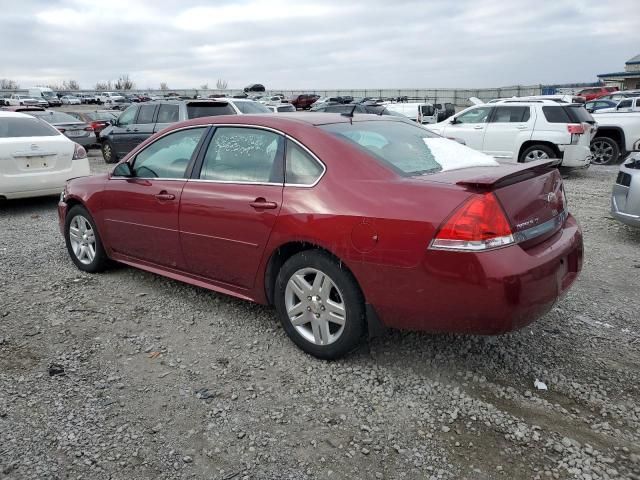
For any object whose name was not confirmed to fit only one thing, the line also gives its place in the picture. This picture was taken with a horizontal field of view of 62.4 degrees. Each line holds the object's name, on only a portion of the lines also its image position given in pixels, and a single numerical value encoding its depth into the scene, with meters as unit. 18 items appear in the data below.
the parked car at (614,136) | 12.77
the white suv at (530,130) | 10.77
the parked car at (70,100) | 59.33
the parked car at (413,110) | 21.08
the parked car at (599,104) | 20.03
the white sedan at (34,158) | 7.48
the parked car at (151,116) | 11.51
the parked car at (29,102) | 34.70
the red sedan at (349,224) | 2.75
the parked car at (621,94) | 25.30
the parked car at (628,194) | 5.73
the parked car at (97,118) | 17.56
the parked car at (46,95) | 50.81
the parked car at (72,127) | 14.38
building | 53.34
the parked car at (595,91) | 32.32
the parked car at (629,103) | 19.12
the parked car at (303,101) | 43.11
